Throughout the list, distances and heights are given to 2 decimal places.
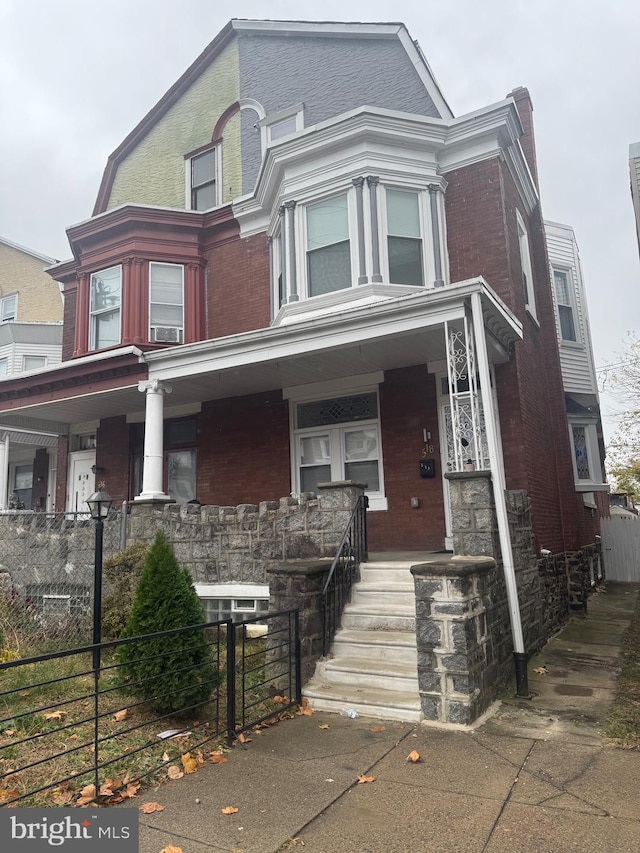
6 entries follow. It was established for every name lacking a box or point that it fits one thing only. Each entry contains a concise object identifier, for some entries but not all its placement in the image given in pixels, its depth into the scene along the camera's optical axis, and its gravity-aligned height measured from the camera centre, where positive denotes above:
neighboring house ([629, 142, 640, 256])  9.50 +5.25
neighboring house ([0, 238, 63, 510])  13.89 +6.46
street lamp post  6.42 -0.05
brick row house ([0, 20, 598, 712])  9.15 +3.83
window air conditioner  12.22 +3.78
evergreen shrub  5.18 -0.98
